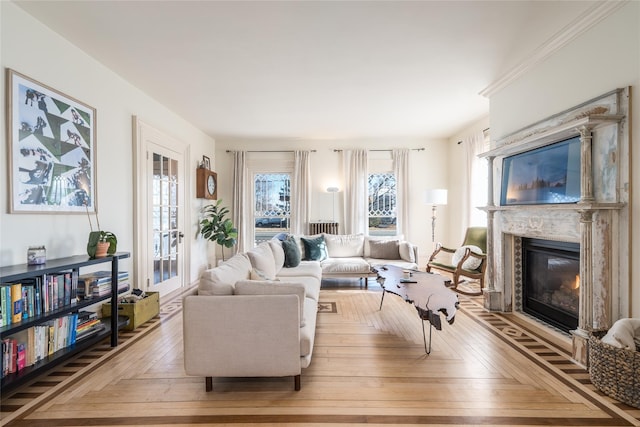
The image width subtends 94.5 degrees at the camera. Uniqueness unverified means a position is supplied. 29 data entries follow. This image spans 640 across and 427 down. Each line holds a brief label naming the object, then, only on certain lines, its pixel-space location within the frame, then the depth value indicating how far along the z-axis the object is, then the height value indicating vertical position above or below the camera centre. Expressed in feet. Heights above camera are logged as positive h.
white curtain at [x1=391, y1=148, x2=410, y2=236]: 20.65 +1.70
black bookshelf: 6.21 -2.45
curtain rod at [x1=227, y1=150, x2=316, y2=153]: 21.29 +4.36
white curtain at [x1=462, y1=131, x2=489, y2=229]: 16.58 +1.74
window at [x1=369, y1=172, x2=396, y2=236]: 21.33 +0.56
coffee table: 7.97 -2.51
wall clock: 17.99 +1.74
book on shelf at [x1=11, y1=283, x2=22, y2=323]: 6.40 -1.98
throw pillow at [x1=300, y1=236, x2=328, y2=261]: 16.56 -2.17
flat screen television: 8.45 +1.16
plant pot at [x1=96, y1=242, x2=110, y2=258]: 8.59 -1.10
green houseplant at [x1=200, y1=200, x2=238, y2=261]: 18.26 -1.15
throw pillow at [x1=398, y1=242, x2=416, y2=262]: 16.40 -2.28
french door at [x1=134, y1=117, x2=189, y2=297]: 12.25 +0.03
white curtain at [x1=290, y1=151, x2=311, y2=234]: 20.86 +1.51
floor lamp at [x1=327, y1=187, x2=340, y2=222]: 21.11 +0.24
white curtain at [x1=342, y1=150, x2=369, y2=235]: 20.66 +1.15
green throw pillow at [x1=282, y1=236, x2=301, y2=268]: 14.23 -2.06
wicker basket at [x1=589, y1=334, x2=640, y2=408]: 6.06 -3.44
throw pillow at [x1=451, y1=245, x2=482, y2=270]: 14.66 -2.44
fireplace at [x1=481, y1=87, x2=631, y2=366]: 7.18 -0.15
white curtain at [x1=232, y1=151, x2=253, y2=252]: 21.02 +0.97
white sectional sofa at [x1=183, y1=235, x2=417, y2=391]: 6.41 -2.59
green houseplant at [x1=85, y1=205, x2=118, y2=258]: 8.53 -0.96
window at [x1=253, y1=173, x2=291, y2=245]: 21.62 +0.62
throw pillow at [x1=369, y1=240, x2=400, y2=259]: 17.08 -2.24
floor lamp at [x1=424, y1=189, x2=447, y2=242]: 18.34 +0.89
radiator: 20.51 -1.09
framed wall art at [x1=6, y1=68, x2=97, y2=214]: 7.34 +1.75
